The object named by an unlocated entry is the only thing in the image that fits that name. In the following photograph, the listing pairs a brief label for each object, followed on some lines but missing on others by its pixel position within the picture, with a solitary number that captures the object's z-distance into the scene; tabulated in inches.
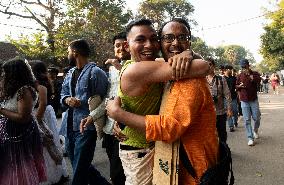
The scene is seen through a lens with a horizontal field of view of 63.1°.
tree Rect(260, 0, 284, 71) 852.7
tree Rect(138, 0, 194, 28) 1125.1
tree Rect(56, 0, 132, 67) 576.1
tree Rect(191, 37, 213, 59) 1499.9
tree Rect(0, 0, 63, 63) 601.2
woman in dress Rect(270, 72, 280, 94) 673.6
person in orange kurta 46.0
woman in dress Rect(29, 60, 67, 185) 111.7
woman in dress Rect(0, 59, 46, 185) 86.5
